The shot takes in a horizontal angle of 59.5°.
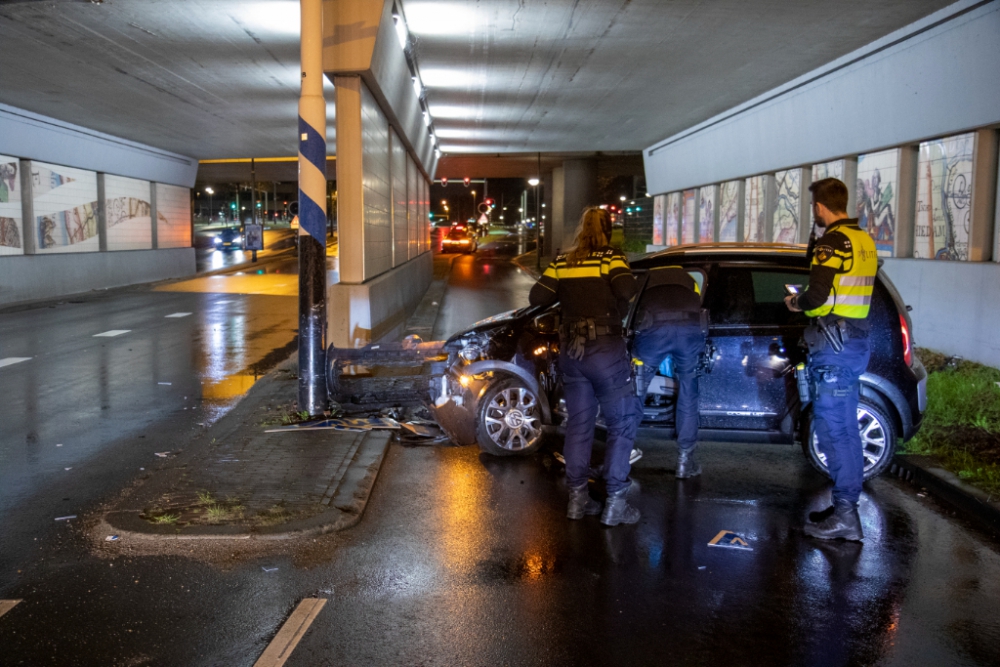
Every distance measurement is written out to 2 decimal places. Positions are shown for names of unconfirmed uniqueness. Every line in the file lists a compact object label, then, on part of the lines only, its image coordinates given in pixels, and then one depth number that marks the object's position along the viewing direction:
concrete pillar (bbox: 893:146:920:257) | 12.92
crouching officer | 6.42
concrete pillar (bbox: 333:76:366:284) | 11.46
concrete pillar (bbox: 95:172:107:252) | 25.44
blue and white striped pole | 8.12
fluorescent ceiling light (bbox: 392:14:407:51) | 11.93
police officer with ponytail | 5.59
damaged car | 6.54
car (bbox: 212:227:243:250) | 56.62
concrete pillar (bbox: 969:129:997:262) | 11.02
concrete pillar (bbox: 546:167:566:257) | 40.02
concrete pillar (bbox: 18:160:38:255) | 21.22
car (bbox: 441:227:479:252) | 57.06
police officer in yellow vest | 5.44
